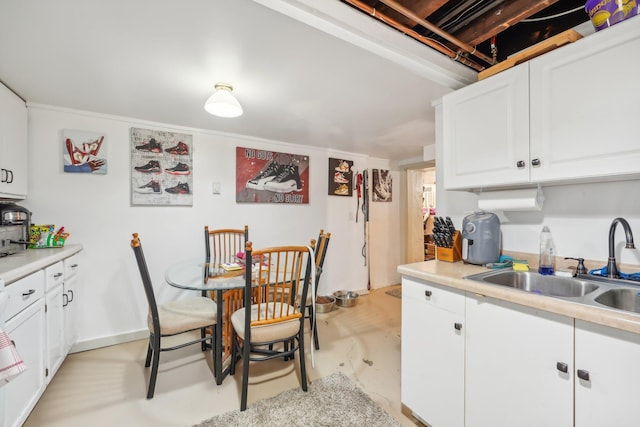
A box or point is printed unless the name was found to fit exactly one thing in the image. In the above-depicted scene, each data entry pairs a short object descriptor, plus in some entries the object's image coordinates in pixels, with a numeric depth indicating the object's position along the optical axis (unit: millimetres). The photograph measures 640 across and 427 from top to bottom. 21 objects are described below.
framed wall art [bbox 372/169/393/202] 4234
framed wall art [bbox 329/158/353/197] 3814
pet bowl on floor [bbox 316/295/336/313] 3293
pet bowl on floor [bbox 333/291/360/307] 3527
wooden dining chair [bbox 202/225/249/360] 2199
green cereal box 2125
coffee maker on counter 1854
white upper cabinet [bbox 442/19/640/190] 1118
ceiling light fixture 1743
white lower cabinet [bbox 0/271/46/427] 1333
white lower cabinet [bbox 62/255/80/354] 2082
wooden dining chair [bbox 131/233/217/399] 1734
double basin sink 1147
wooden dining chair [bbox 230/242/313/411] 1631
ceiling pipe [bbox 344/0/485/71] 1302
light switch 2982
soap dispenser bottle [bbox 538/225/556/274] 1501
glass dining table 1773
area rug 1570
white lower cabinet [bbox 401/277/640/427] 888
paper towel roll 1510
